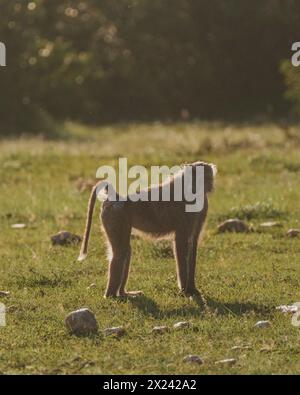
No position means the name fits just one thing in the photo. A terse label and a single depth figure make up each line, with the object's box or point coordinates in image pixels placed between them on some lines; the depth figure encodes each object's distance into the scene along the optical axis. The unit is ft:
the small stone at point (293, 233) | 72.02
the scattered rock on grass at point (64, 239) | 71.10
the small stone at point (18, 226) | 79.15
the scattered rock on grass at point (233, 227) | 74.13
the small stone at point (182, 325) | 48.08
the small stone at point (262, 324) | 47.83
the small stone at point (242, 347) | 44.75
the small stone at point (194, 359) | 42.78
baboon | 54.08
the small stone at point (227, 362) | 42.42
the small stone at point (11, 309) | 52.49
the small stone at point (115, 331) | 47.24
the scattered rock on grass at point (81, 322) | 47.34
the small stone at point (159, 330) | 47.57
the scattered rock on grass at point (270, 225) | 75.20
